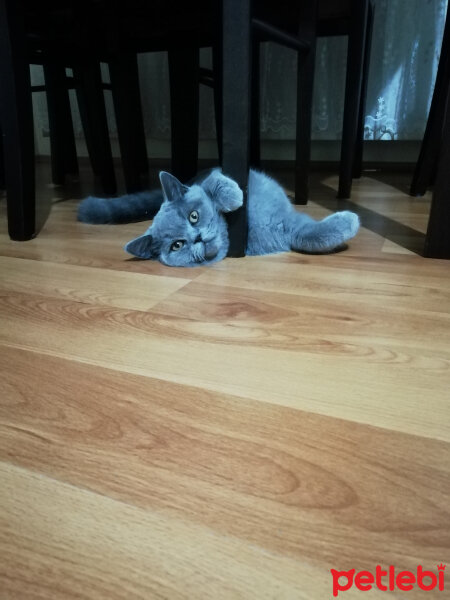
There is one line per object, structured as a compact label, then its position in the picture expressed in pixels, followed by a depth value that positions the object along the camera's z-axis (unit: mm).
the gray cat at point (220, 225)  991
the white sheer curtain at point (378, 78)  2227
